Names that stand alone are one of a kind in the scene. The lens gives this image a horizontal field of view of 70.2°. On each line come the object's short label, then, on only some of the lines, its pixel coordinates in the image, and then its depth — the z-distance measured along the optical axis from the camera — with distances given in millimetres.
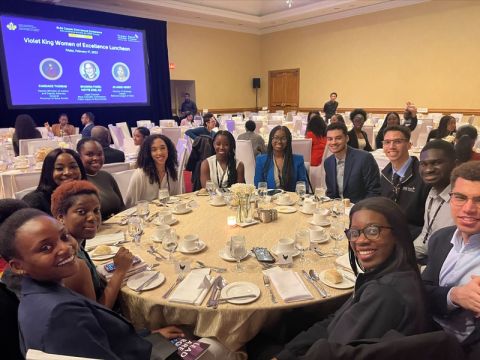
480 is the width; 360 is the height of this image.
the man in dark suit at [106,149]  4277
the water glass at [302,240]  1923
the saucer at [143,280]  1624
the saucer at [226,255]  1843
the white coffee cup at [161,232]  2105
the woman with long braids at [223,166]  3504
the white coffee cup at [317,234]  2010
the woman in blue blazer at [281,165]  3453
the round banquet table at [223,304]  1492
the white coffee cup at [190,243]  1951
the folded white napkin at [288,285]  1507
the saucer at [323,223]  2289
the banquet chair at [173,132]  7198
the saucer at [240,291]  1499
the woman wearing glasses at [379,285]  1084
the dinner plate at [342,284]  1576
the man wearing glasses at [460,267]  1182
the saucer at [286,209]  2586
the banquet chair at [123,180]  3244
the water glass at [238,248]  1794
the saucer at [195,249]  1940
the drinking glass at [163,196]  2871
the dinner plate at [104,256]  1940
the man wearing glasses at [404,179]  2477
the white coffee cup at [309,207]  2535
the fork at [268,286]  1510
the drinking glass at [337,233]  1911
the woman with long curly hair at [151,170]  3178
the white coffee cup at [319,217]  2297
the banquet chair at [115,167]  3381
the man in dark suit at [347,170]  3176
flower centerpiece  2346
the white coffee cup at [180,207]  2619
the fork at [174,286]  1561
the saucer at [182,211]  2611
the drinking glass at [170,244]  1925
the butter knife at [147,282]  1605
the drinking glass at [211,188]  3049
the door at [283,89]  13680
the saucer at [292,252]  1849
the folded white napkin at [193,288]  1517
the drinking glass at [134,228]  2119
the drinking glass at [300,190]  2838
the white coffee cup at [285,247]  1852
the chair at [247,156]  4988
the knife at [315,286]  1528
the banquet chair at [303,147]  4801
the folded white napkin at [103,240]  2112
